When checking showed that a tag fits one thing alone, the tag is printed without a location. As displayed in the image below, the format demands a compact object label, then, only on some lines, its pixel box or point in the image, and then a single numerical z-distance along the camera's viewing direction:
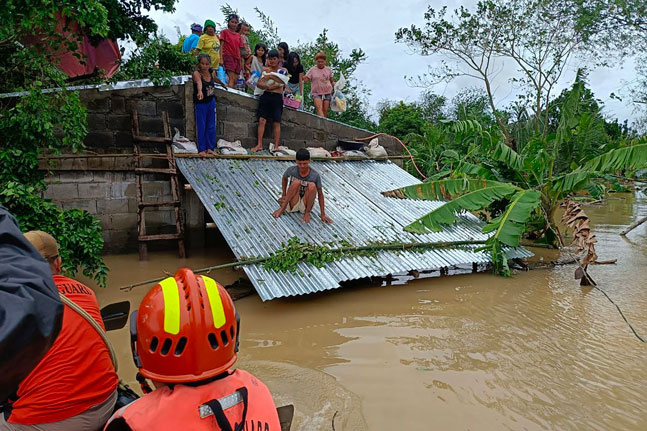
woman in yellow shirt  9.20
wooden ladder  6.88
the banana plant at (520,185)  6.53
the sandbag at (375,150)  9.81
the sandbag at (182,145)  7.57
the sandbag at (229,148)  7.94
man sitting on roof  6.43
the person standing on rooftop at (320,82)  10.31
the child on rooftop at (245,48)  10.19
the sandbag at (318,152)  9.05
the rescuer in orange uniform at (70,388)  1.93
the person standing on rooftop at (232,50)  9.66
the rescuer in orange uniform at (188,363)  1.36
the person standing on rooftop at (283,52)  9.84
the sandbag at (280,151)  8.60
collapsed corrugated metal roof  5.52
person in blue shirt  9.70
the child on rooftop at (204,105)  7.68
